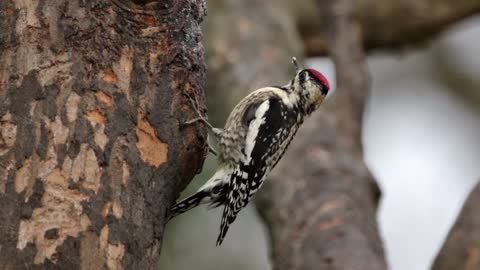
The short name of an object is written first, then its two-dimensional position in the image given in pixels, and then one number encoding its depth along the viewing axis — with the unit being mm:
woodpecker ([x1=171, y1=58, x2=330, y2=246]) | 9094
